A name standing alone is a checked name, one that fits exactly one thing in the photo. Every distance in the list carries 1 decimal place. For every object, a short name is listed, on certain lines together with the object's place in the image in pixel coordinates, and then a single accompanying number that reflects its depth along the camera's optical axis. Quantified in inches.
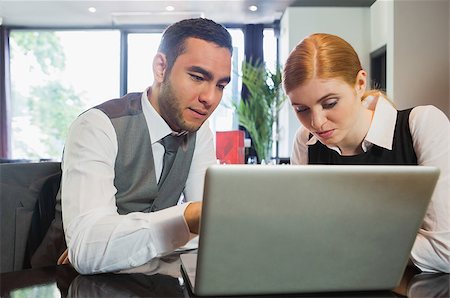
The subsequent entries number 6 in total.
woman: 38.4
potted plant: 200.8
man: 33.9
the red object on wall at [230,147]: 57.9
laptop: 23.9
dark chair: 41.9
